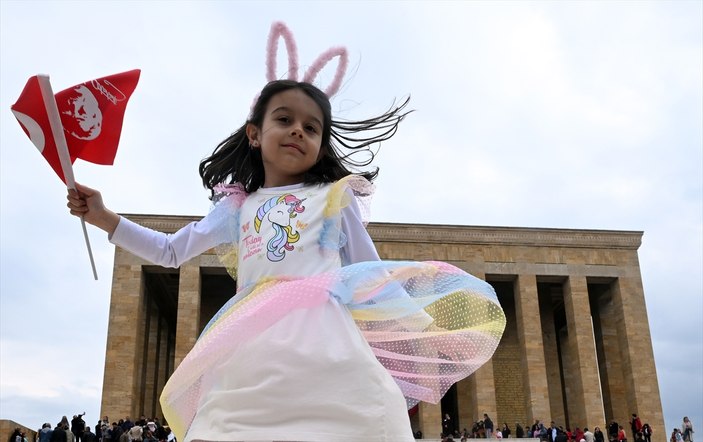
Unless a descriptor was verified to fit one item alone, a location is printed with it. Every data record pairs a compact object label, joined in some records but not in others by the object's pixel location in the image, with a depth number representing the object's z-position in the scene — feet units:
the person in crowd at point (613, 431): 72.02
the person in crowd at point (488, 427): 73.77
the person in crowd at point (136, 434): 54.27
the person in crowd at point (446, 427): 71.60
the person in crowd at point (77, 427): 62.54
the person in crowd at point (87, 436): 61.72
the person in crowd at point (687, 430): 72.28
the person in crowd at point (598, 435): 70.88
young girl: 6.61
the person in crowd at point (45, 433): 58.85
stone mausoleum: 81.82
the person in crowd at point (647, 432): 74.13
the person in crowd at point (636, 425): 74.59
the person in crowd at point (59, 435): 56.85
